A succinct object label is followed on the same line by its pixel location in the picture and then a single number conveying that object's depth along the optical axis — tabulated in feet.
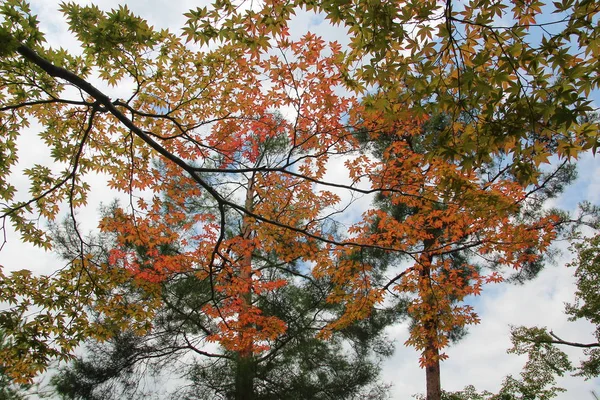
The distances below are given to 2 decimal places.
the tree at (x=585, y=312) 34.76
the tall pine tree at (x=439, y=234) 19.20
